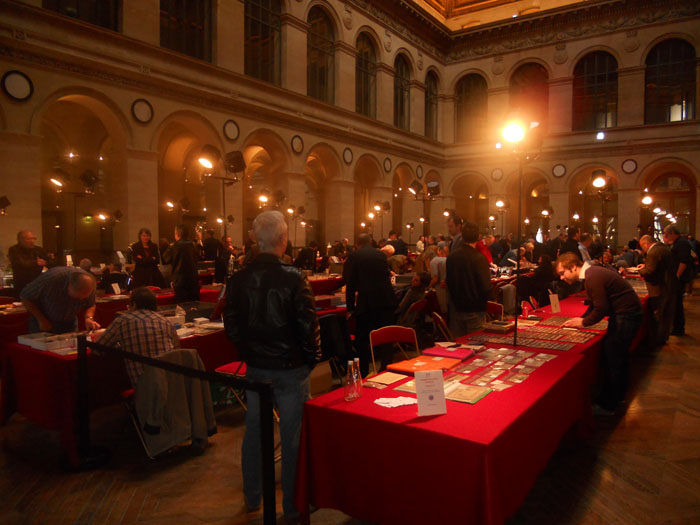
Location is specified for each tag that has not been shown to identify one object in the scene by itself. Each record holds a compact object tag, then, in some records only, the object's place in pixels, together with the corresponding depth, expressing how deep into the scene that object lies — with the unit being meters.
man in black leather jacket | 2.77
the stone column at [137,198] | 12.48
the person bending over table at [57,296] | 4.36
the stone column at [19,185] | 10.20
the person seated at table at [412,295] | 6.86
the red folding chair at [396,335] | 4.45
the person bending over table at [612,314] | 4.53
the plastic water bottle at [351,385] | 2.86
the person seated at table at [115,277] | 8.69
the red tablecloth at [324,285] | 10.43
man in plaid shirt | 3.90
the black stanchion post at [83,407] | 3.73
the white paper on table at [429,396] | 2.56
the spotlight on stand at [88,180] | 13.43
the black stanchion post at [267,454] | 2.54
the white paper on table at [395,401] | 2.74
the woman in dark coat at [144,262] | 8.75
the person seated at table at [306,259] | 13.27
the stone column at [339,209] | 19.14
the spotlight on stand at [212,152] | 14.63
